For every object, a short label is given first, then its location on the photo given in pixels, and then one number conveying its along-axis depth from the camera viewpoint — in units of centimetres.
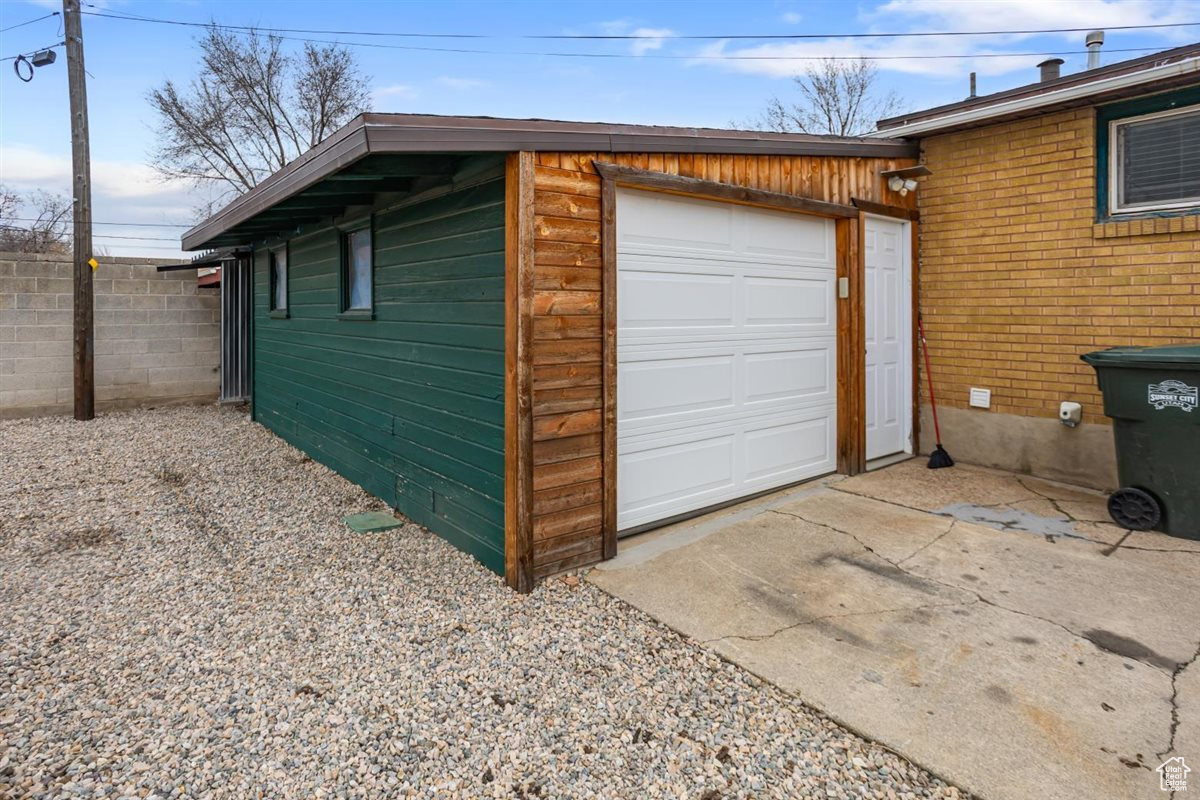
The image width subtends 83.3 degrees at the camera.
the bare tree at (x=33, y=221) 1698
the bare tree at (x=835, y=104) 1780
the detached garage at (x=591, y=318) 343
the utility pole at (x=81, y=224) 876
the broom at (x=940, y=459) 555
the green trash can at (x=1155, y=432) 374
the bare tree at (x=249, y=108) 1769
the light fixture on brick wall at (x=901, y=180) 546
